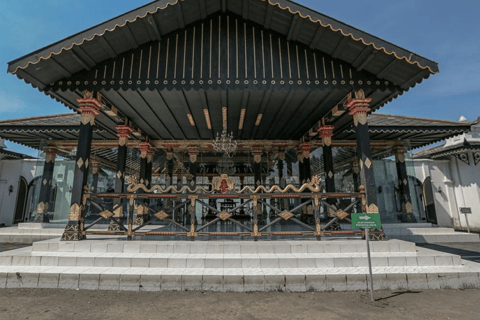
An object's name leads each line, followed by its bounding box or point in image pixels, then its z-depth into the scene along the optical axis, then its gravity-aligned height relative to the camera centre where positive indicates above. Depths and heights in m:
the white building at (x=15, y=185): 14.62 +1.14
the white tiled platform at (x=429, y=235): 9.04 -1.36
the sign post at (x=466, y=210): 10.73 -0.50
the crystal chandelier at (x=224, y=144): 9.10 +2.21
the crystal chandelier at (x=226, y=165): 13.21 +2.02
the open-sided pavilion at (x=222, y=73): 5.66 +3.23
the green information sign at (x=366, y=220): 3.73 -0.32
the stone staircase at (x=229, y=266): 3.98 -1.20
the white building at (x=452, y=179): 13.59 +1.15
